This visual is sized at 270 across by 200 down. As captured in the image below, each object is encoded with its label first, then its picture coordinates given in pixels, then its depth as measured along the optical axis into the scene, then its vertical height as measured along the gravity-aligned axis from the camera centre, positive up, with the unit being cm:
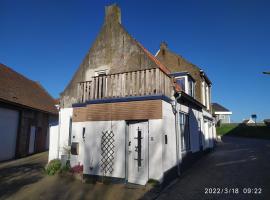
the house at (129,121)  827 +34
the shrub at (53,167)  1051 -193
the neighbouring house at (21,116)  1576 +108
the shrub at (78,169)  936 -175
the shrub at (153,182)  768 -191
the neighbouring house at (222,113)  4948 +388
